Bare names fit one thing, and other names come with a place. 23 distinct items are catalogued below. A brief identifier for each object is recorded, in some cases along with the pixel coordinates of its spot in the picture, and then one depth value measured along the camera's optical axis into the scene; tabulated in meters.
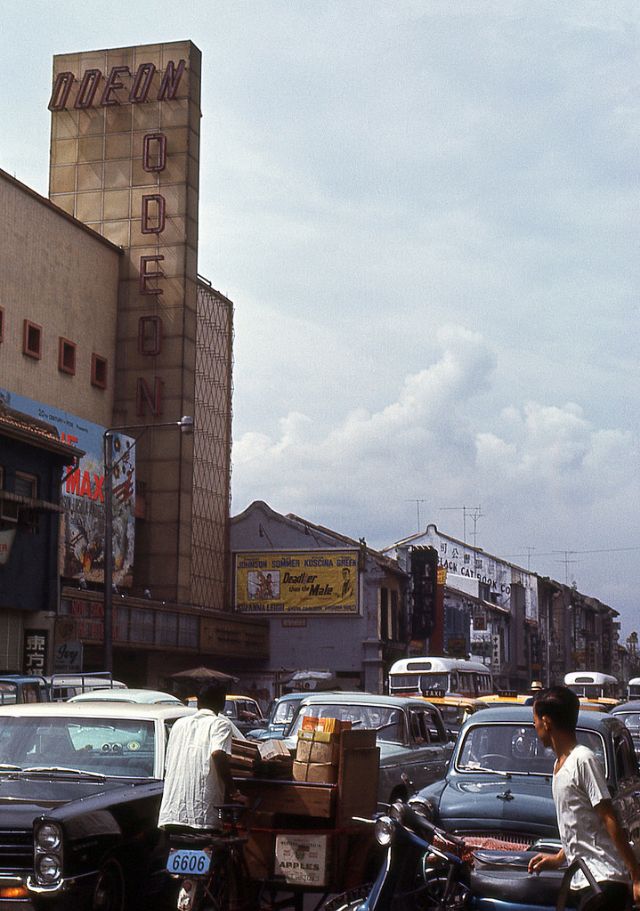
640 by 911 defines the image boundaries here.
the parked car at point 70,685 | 22.02
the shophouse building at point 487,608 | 94.19
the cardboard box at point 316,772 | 9.88
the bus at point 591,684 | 54.19
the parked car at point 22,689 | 20.55
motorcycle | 7.50
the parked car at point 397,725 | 15.96
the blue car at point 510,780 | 10.82
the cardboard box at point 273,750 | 10.05
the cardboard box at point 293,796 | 9.62
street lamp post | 31.83
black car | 8.59
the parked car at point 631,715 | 22.16
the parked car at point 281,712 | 19.66
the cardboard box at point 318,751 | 9.95
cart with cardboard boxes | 9.48
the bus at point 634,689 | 51.02
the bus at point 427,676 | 41.88
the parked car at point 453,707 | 29.28
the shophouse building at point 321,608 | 69.12
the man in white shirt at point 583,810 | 6.16
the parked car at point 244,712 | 28.36
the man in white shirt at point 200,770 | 9.09
